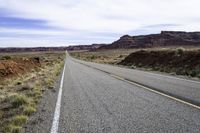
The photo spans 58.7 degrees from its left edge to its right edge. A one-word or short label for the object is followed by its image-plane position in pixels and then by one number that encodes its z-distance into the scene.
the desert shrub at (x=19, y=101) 6.01
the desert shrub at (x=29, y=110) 5.09
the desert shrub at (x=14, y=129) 3.93
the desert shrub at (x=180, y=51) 20.66
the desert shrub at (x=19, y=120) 4.35
